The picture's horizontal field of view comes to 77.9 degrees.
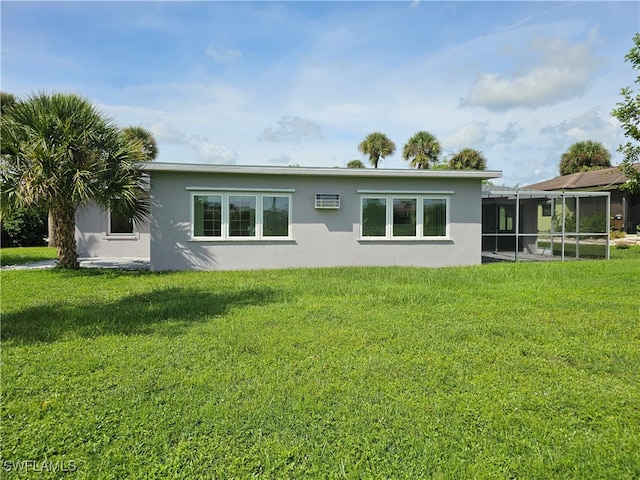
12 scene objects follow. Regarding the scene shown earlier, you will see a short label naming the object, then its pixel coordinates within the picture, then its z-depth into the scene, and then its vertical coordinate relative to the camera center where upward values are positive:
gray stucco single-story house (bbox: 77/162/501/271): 11.12 +0.66
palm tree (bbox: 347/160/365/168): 37.39 +7.39
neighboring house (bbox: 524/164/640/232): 23.27 +2.82
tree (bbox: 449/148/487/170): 29.62 +6.12
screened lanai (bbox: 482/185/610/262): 14.28 +0.61
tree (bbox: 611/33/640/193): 7.17 +2.31
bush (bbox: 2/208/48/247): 18.62 +0.21
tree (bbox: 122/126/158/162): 21.55 +5.66
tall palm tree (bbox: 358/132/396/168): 32.97 +7.93
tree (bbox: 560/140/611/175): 31.34 +6.86
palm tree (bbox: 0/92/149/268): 9.20 +1.86
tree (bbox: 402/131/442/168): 29.75 +6.90
